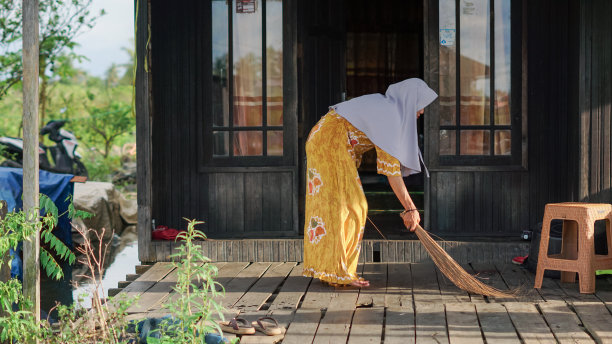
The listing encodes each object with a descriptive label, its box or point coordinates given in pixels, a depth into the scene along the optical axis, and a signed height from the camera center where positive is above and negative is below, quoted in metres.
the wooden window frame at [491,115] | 6.25 +0.22
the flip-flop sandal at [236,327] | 3.97 -0.90
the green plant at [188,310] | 3.19 -0.65
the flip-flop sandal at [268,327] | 3.94 -0.90
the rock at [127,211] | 10.71 -0.86
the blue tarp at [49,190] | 6.60 -0.36
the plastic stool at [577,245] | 4.87 -0.64
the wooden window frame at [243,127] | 6.39 +0.15
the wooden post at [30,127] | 3.99 +0.10
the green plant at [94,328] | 3.61 -0.84
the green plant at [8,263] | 3.81 -0.61
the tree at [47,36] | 11.41 +1.65
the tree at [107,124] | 15.52 +0.45
